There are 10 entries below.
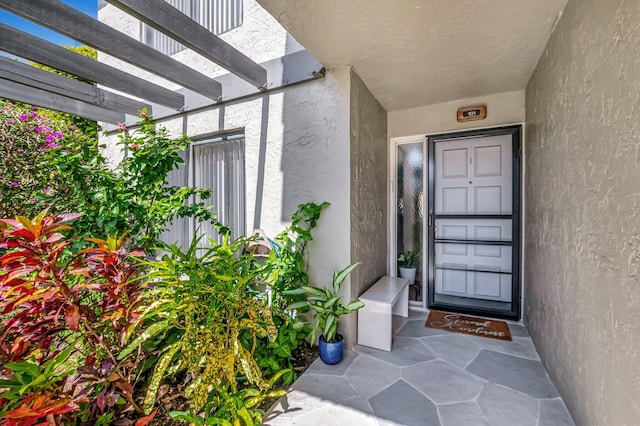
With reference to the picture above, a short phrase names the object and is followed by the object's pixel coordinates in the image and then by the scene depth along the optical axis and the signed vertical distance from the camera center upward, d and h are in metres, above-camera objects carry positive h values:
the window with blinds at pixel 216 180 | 3.63 +0.46
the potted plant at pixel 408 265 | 3.83 -0.73
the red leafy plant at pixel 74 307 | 1.35 -0.53
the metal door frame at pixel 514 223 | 3.29 -0.12
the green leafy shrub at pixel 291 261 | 2.62 -0.46
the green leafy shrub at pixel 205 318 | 1.66 -0.69
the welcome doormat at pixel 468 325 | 3.02 -1.31
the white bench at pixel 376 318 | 2.66 -1.04
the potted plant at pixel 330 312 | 2.41 -0.88
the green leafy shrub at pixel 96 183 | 2.29 +0.28
